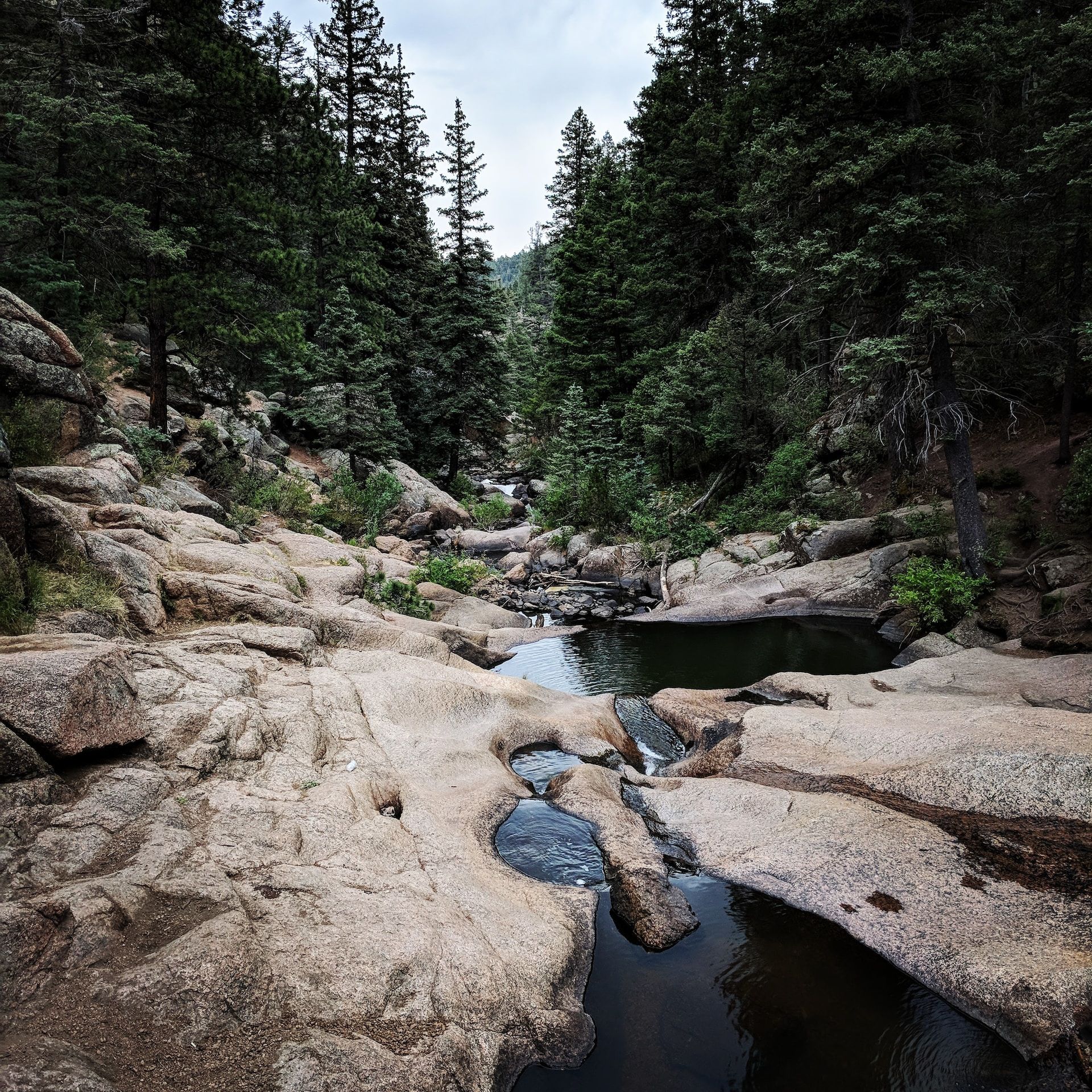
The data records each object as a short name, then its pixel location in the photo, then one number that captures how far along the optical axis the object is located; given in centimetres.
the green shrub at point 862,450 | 2081
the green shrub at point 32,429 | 916
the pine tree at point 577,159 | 4397
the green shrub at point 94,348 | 1438
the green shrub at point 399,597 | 1434
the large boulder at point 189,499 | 1350
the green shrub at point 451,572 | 1816
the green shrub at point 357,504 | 2161
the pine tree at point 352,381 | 2630
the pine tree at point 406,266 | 3306
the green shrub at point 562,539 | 2523
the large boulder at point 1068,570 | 1173
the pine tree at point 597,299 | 3391
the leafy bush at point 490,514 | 3069
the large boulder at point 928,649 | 1232
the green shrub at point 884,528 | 1762
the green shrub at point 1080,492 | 1259
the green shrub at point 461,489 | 3456
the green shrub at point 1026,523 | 1429
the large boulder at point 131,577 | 757
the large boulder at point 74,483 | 895
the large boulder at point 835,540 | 1786
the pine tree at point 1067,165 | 1052
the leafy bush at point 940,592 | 1282
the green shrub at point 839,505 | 1961
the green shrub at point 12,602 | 574
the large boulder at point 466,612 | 1636
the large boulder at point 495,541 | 2769
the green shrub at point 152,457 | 1381
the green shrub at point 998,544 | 1334
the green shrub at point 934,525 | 1552
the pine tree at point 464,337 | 3244
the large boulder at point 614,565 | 2266
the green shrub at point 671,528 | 2166
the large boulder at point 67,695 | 443
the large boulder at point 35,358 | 932
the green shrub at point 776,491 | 2184
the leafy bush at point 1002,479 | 1652
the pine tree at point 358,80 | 3198
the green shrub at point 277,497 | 1794
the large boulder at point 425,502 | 2869
